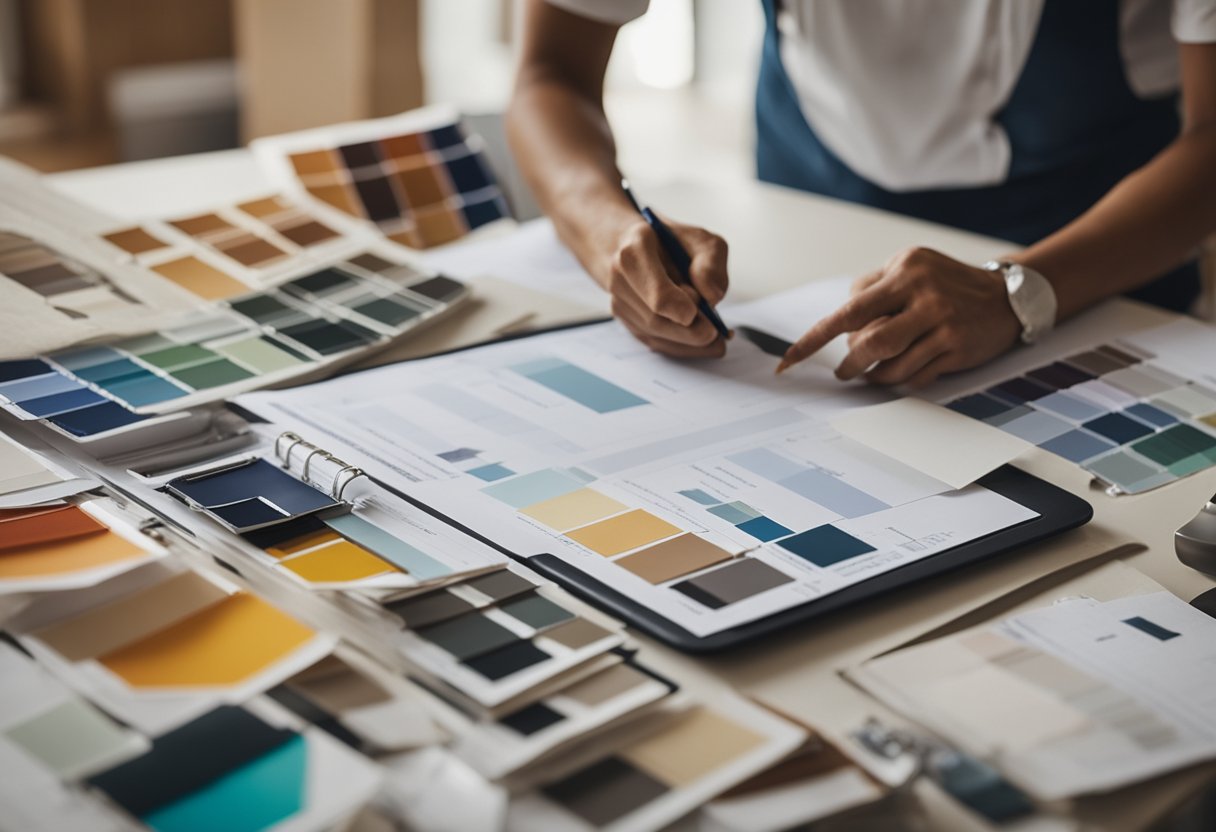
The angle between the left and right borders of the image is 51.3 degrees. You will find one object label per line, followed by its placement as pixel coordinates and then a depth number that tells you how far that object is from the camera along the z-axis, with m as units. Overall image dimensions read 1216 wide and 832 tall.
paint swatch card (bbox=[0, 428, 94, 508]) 0.74
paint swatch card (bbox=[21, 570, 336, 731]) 0.58
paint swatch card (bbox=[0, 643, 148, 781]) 0.54
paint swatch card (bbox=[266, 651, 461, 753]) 0.58
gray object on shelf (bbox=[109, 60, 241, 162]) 3.25
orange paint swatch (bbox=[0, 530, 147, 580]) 0.66
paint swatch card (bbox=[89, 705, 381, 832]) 0.52
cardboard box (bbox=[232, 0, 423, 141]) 2.88
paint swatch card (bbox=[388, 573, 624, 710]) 0.61
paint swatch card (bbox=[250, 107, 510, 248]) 1.39
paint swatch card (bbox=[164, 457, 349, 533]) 0.74
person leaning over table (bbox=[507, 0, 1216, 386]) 1.06
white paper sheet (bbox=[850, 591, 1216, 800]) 0.59
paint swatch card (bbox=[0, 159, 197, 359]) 0.94
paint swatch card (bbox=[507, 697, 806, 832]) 0.54
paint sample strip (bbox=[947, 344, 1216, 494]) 0.93
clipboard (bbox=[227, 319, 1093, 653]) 0.68
